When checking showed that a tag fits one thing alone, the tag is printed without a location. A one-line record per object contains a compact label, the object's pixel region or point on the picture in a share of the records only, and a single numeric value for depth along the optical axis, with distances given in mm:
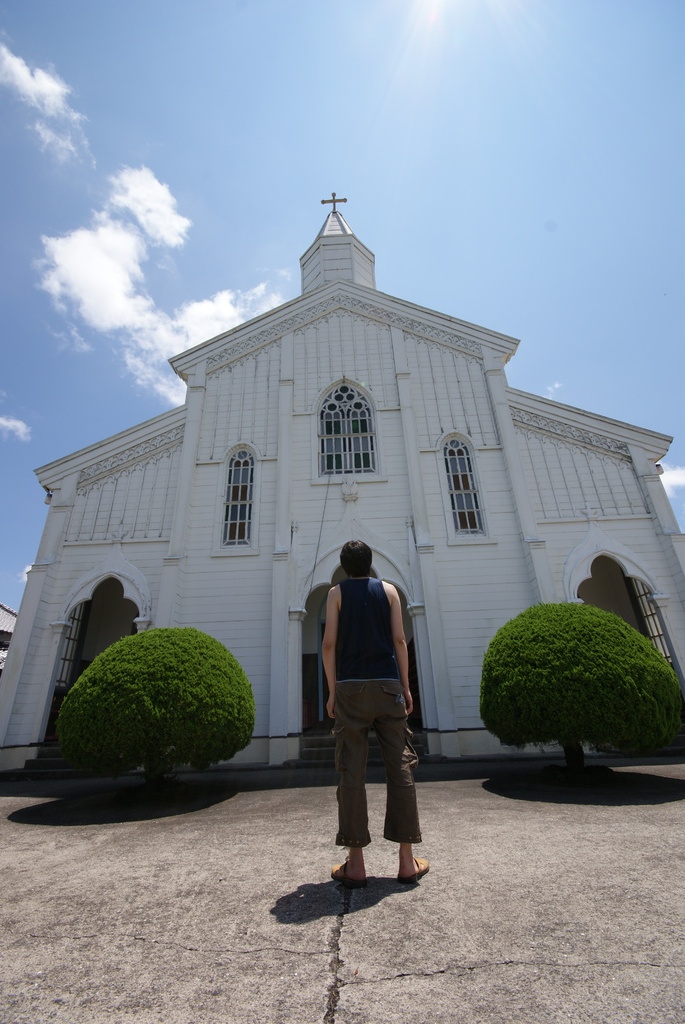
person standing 2941
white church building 11008
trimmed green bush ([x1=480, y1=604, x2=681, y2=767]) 6215
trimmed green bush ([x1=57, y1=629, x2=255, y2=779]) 6273
